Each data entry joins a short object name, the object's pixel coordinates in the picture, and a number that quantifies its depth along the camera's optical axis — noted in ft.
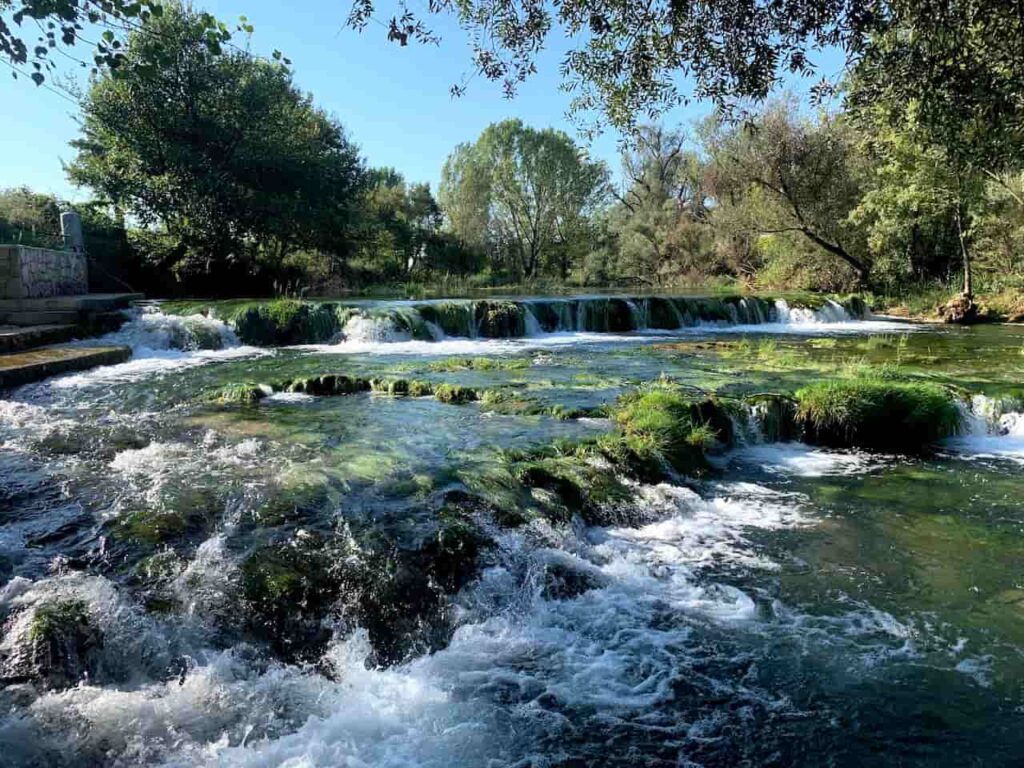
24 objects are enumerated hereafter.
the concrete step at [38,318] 47.21
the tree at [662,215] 128.36
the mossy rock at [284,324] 53.36
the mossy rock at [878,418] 27.45
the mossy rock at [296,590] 13.16
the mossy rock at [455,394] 31.83
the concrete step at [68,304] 48.85
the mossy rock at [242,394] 31.45
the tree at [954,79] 15.20
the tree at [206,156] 73.31
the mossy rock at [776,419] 28.09
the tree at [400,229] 123.65
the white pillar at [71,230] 61.16
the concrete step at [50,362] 32.99
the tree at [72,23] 13.71
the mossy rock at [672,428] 23.40
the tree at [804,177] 85.40
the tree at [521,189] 146.61
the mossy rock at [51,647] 11.41
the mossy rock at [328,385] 33.91
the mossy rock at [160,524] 15.93
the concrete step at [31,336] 39.82
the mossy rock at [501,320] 58.70
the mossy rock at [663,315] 66.85
